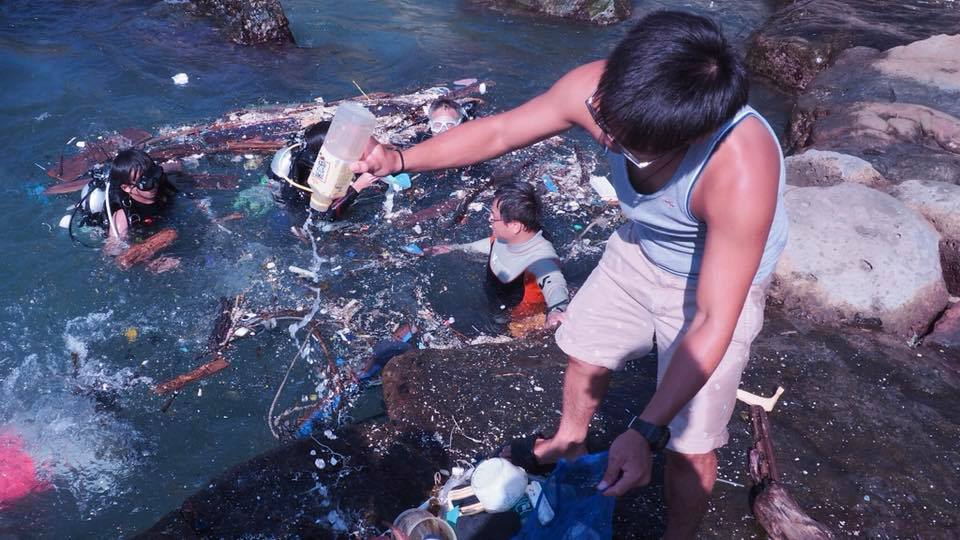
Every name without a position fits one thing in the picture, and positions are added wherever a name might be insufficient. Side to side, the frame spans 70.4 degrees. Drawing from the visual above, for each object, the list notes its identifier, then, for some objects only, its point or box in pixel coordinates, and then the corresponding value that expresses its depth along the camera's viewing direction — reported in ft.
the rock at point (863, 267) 15.84
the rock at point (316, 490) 10.94
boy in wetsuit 17.28
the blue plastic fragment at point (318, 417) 14.48
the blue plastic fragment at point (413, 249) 20.63
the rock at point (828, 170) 19.49
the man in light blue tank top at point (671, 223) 6.57
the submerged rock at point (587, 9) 38.04
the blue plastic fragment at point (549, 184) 24.07
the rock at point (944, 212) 17.28
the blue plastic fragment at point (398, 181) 23.21
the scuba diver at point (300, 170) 20.15
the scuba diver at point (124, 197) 19.13
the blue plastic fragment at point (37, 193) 21.58
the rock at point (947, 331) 15.56
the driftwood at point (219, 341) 15.87
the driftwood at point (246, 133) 23.52
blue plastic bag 9.21
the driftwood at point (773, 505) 10.46
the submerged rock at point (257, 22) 32.32
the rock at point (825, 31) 32.19
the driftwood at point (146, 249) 19.36
